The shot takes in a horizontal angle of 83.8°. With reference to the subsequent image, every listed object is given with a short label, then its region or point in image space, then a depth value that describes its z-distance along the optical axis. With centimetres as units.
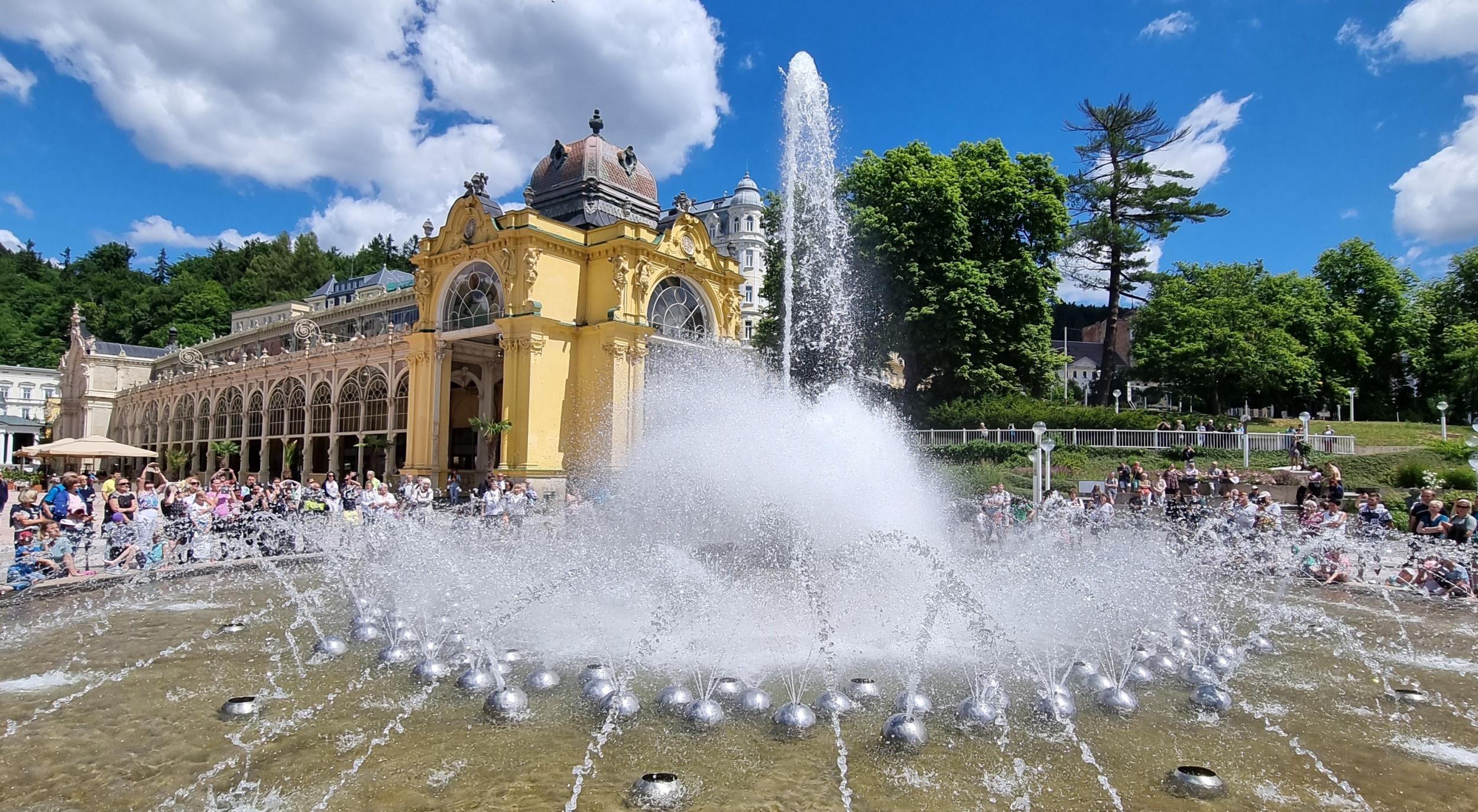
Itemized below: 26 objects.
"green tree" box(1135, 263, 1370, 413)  5156
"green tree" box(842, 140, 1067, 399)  3309
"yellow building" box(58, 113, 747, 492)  3316
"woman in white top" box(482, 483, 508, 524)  2312
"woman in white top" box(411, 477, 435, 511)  2439
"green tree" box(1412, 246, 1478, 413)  5534
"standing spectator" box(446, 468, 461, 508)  3023
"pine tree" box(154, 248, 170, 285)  10814
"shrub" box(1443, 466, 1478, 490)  2373
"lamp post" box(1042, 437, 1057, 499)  2356
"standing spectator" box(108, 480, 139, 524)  1458
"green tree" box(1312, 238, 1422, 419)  5966
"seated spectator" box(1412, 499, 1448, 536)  1323
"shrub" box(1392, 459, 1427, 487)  2544
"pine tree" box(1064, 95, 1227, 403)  4488
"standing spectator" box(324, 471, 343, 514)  2203
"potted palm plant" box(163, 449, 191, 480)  5434
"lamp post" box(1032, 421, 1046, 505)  2206
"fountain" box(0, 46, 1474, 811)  571
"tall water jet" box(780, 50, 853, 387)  2067
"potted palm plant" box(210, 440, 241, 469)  4981
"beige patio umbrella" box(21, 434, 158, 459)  2782
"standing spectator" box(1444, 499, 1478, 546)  1280
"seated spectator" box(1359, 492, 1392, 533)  1599
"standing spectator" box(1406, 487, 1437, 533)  1368
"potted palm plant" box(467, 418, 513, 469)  3253
